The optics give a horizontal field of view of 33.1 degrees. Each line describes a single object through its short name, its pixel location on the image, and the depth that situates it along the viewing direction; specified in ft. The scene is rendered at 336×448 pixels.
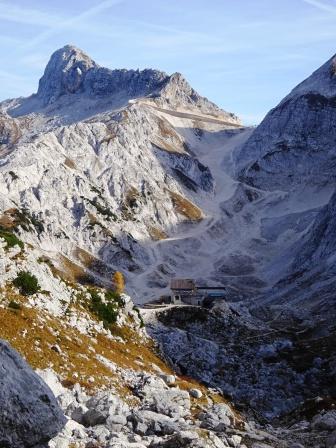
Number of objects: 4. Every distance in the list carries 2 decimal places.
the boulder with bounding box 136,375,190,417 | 125.70
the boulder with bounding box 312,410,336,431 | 157.69
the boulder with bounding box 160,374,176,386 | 159.82
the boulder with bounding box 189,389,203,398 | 158.74
